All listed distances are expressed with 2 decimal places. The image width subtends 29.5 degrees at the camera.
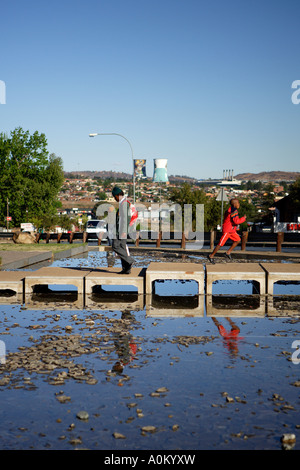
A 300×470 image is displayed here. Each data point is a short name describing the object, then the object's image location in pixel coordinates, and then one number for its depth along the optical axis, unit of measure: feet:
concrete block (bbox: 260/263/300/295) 40.52
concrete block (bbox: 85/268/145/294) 39.83
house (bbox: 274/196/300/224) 334.03
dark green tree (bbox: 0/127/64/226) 245.86
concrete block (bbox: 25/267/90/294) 40.14
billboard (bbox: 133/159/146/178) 238.68
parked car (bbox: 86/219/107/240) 174.27
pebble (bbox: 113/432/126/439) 15.53
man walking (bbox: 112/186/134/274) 40.88
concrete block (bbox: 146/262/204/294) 40.60
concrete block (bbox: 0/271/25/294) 40.98
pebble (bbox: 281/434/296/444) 15.34
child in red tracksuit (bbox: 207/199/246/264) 50.85
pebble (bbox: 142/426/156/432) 16.05
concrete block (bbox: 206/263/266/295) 40.75
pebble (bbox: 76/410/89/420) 16.94
